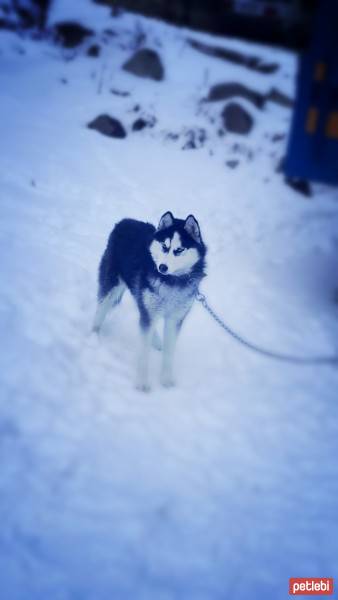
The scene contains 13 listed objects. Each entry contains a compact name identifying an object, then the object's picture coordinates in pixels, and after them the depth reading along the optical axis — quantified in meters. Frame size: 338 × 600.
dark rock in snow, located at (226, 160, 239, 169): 7.05
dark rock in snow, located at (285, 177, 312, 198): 6.95
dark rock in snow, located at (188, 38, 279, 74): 10.55
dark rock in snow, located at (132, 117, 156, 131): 7.11
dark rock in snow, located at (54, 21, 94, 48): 9.87
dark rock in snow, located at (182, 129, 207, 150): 7.23
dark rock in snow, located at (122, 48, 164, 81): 9.12
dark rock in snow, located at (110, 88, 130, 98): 8.06
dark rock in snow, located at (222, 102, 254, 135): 8.12
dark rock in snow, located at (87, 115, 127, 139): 6.74
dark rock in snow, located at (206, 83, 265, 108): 8.74
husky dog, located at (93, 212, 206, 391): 2.13
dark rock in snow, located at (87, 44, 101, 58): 9.56
